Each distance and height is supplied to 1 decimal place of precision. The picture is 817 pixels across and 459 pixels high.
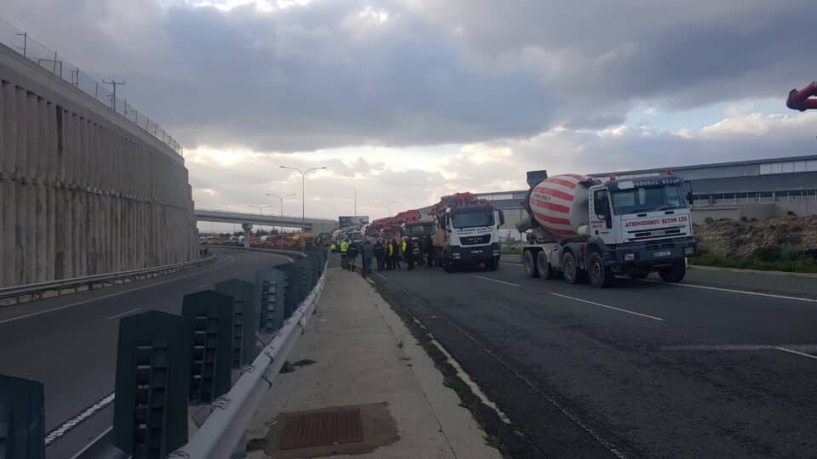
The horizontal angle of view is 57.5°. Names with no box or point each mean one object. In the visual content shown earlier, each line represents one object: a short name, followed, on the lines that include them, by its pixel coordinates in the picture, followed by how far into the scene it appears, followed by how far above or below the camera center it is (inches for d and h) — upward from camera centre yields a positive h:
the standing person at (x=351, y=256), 1584.4 -17.0
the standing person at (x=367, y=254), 1477.6 -12.9
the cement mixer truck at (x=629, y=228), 809.5 +15.6
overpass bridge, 5634.8 +248.6
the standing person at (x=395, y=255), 1627.7 -17.5
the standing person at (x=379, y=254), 1599.4 -14.2
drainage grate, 259.3 -66.7
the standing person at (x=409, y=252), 1609.3 -11.4
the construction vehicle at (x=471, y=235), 1341.0 +18.3
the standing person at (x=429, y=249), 1579.7 -5.9
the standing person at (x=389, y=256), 1617.9 -19.3
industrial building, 2298.2 +179.7
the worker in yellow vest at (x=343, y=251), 1574.8 -6.1
